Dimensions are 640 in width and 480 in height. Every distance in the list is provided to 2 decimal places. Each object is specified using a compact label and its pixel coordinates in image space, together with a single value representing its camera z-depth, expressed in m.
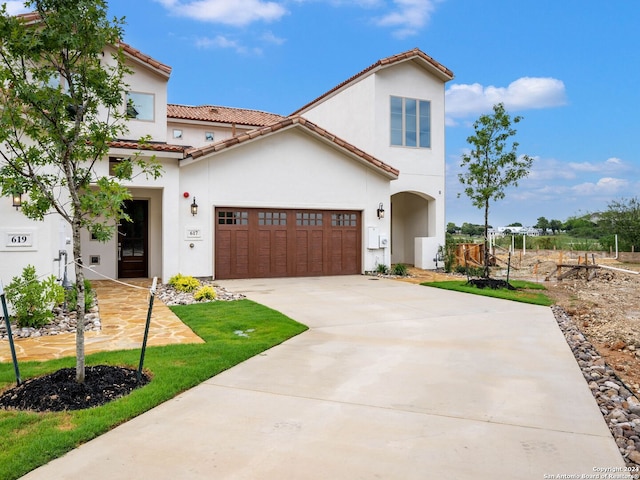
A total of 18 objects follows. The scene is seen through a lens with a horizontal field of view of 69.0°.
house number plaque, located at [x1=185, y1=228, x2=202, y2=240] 13.94
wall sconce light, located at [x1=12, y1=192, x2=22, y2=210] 8.16
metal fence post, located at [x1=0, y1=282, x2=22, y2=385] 4.87
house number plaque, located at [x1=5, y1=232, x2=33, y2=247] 8.28
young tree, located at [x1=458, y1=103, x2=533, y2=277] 13.77
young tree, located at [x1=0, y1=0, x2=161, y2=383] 4.50
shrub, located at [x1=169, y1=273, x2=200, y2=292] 12.35
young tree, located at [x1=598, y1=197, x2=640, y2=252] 27.75
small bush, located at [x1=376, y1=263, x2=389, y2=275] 16.66
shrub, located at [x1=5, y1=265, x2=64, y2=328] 7.79
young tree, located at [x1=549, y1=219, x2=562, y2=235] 51.10
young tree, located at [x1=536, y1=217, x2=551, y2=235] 52.22
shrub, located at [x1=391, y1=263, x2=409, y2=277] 16.47
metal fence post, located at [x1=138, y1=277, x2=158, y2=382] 4.77
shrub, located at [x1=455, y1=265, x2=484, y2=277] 17.02
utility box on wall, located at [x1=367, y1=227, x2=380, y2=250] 16.56
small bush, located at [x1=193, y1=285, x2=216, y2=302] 10.91
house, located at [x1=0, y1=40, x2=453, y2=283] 13.98
